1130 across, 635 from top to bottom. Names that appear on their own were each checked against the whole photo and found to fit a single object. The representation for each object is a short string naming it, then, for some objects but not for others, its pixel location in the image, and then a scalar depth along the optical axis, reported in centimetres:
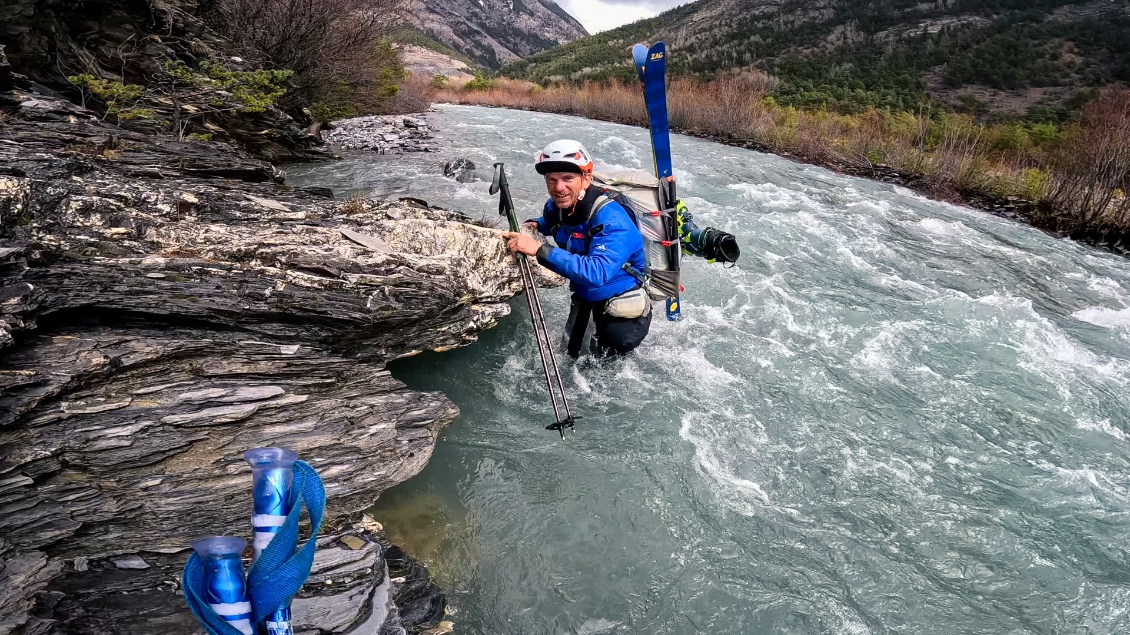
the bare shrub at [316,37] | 1463
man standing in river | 463
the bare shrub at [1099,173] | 1327
